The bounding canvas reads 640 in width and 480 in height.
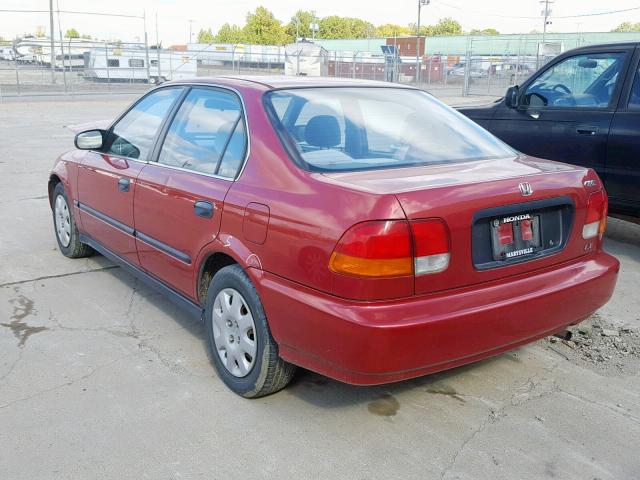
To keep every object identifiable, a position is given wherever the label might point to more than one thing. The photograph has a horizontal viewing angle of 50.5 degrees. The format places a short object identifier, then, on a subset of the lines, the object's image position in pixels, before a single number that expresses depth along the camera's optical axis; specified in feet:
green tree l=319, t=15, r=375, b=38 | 401.90
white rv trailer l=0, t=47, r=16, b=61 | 93.81
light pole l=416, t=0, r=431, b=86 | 103.30
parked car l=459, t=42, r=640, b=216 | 19.02
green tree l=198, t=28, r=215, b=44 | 452.84
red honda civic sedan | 9.18
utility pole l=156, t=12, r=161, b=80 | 97.17
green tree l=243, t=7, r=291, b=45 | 325.21
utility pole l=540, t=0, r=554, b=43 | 167.43
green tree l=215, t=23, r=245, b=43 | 390.71
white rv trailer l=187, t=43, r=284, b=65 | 102.74
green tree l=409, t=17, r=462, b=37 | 432.66
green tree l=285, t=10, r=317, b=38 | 357.41
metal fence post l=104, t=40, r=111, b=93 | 96.30
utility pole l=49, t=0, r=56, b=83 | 92.54
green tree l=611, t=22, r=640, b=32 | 360.56
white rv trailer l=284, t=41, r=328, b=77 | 102.98
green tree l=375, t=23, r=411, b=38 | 444.96
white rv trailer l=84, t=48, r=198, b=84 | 99.66
